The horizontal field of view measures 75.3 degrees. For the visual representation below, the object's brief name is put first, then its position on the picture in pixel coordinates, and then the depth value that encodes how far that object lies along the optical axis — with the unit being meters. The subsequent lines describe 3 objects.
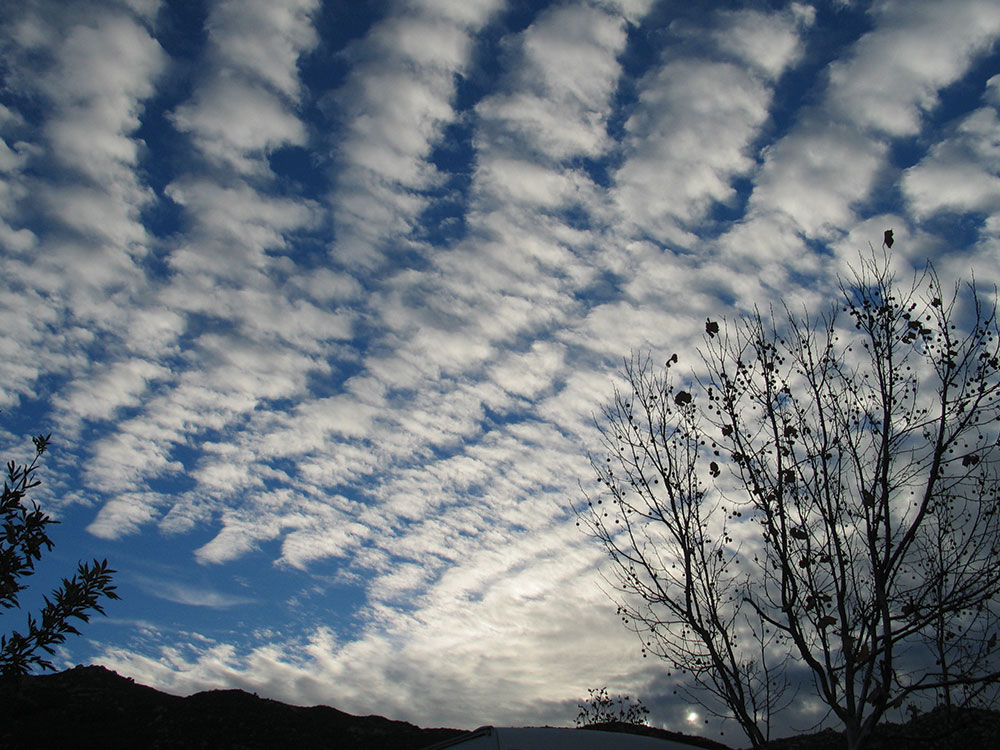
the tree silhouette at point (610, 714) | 29.23
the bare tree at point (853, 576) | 9.84
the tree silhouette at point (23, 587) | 6.35
